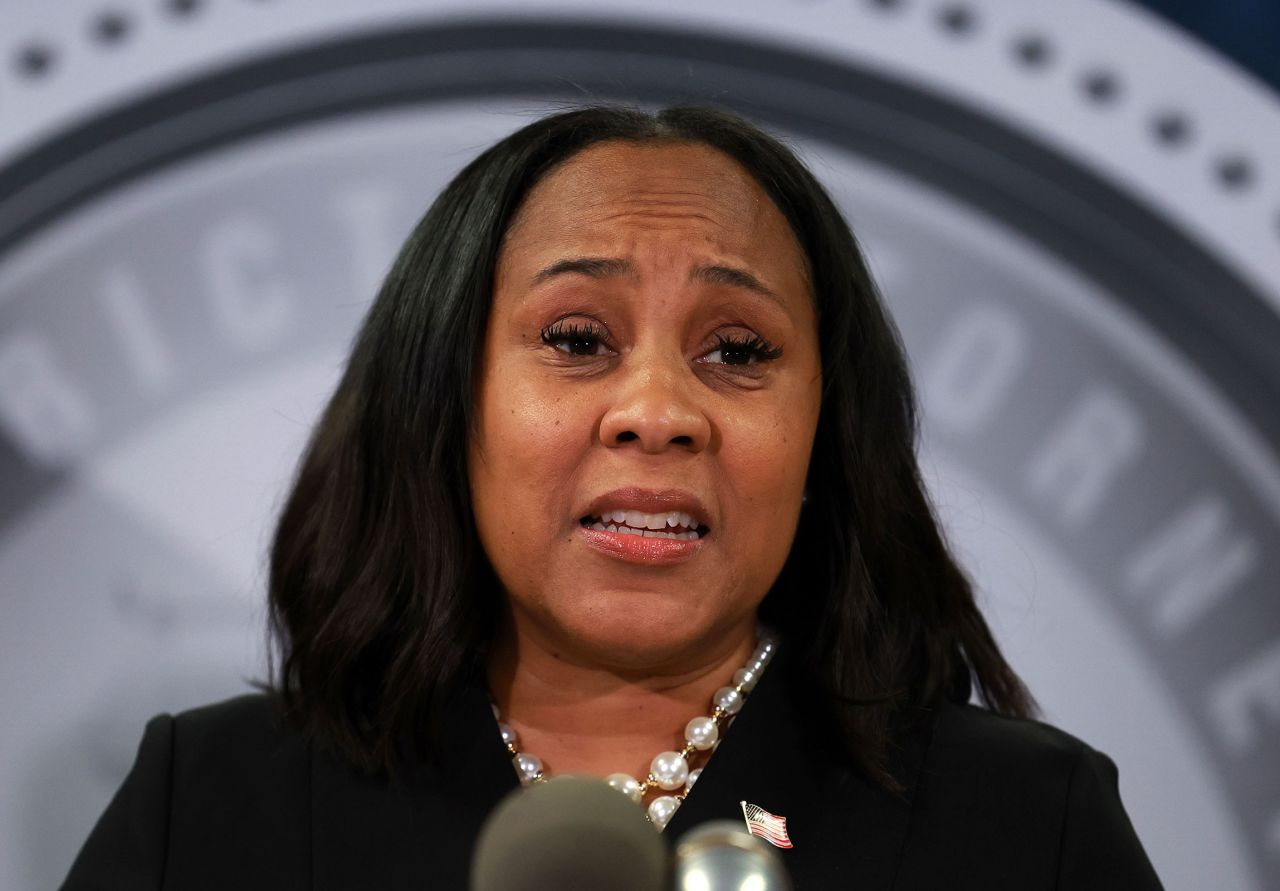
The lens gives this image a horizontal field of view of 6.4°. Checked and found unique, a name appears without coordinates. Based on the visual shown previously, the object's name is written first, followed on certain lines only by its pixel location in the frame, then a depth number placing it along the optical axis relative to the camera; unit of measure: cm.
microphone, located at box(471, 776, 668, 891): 406
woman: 434
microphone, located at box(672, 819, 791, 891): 401
